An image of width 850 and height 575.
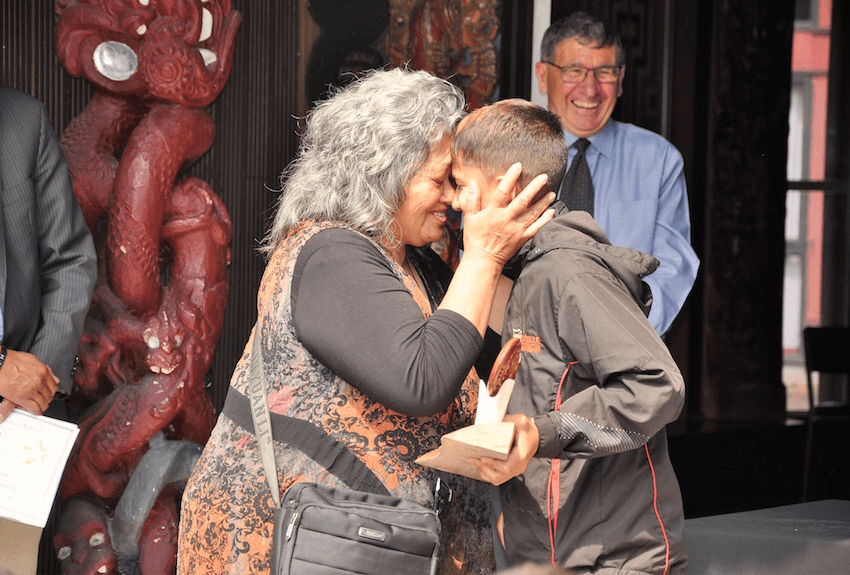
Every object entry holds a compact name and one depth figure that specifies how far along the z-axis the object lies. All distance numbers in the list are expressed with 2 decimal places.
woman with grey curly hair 3.55
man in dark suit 5.77
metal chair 10.98
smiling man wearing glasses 7.25
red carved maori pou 6.87
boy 3.38
